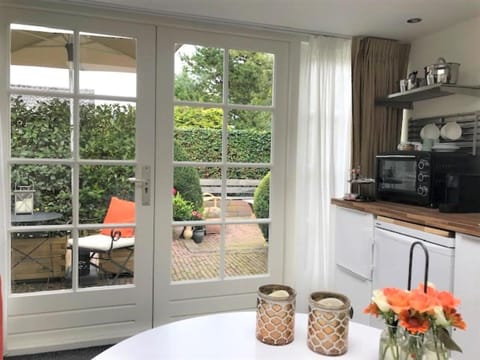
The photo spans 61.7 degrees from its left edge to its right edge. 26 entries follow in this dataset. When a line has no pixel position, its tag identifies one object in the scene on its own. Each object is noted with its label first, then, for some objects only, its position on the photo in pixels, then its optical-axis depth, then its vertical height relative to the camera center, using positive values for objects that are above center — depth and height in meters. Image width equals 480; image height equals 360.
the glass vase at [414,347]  0.84 -0.38
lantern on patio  2.47 -0.24
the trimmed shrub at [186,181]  2.78 -0.12
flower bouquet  0.81 -0.31
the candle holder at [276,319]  1.09 -0.42
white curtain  2.95 +0.10
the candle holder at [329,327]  1.03 -0.42
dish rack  2.56 +0.27
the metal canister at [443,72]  2.55 +0.61
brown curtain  2.97 +0.53
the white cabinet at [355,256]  2.48 -0.59
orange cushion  2.65 -0.35
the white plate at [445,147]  2.58 +0.13
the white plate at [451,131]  2.67 +0.25
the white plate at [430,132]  2.82 +0.25
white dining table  1.03 -0.49
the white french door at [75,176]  2.46 -0.10
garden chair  2.64 -0.55
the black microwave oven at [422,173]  2.30 -0.03
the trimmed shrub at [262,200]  3.00 -0.27
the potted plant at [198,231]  2.85 -0.48
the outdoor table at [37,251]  2.49 -0.57
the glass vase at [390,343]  0.88 -0.39
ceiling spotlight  2.64 +0.97
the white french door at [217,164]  2.75 +0.00
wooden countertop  1.83 -0.25
